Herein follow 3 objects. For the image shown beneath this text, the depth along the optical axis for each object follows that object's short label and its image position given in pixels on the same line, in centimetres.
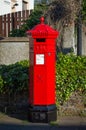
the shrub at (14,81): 815
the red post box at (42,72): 736
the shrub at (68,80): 802
